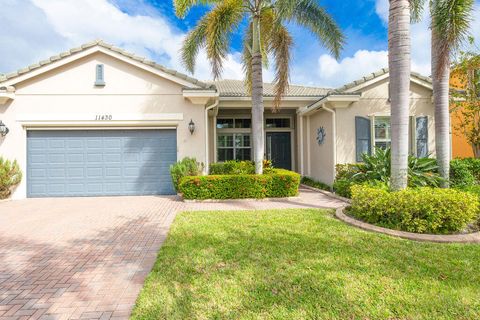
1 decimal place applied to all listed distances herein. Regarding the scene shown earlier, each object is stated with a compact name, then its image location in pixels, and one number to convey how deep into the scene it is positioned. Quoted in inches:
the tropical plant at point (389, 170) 270.8
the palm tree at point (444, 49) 234.2
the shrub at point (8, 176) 350.9
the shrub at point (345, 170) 364.9
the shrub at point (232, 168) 370.0
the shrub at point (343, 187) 325.7
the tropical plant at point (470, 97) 413.7
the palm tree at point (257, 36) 329.4
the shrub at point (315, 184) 422.2
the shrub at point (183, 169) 348.0
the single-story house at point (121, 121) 372.2
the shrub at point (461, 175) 313.7
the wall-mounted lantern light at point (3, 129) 362.3
